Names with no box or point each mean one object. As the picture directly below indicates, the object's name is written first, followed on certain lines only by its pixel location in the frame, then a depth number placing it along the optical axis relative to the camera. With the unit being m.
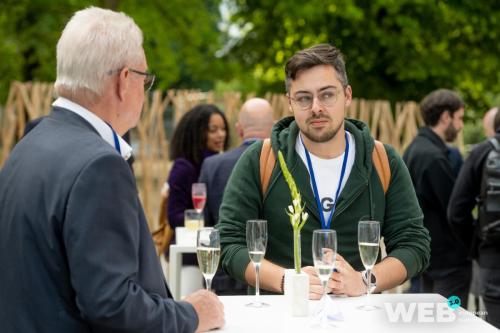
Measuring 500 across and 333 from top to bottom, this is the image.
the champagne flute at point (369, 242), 3.13
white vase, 2.98
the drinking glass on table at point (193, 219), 6.26
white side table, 5.87
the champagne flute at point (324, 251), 2.97
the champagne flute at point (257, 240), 3.20
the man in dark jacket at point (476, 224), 4.99
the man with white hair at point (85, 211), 2.17
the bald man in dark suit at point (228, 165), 5.91
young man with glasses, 3.58
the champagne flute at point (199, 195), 6.09
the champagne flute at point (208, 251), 3.10
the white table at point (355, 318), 2.84
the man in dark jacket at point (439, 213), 6.39
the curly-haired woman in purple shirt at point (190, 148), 6.81
